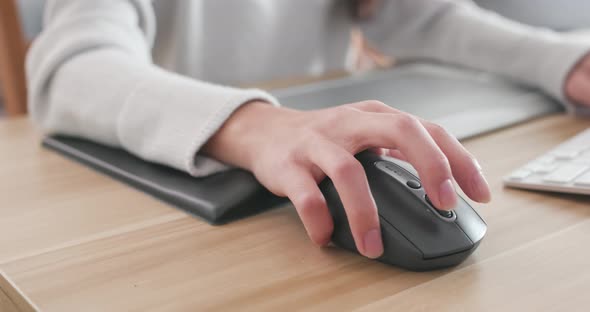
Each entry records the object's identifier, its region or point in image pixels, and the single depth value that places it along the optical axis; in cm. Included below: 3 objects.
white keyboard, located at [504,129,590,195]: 53
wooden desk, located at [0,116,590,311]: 38
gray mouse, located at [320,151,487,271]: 41
